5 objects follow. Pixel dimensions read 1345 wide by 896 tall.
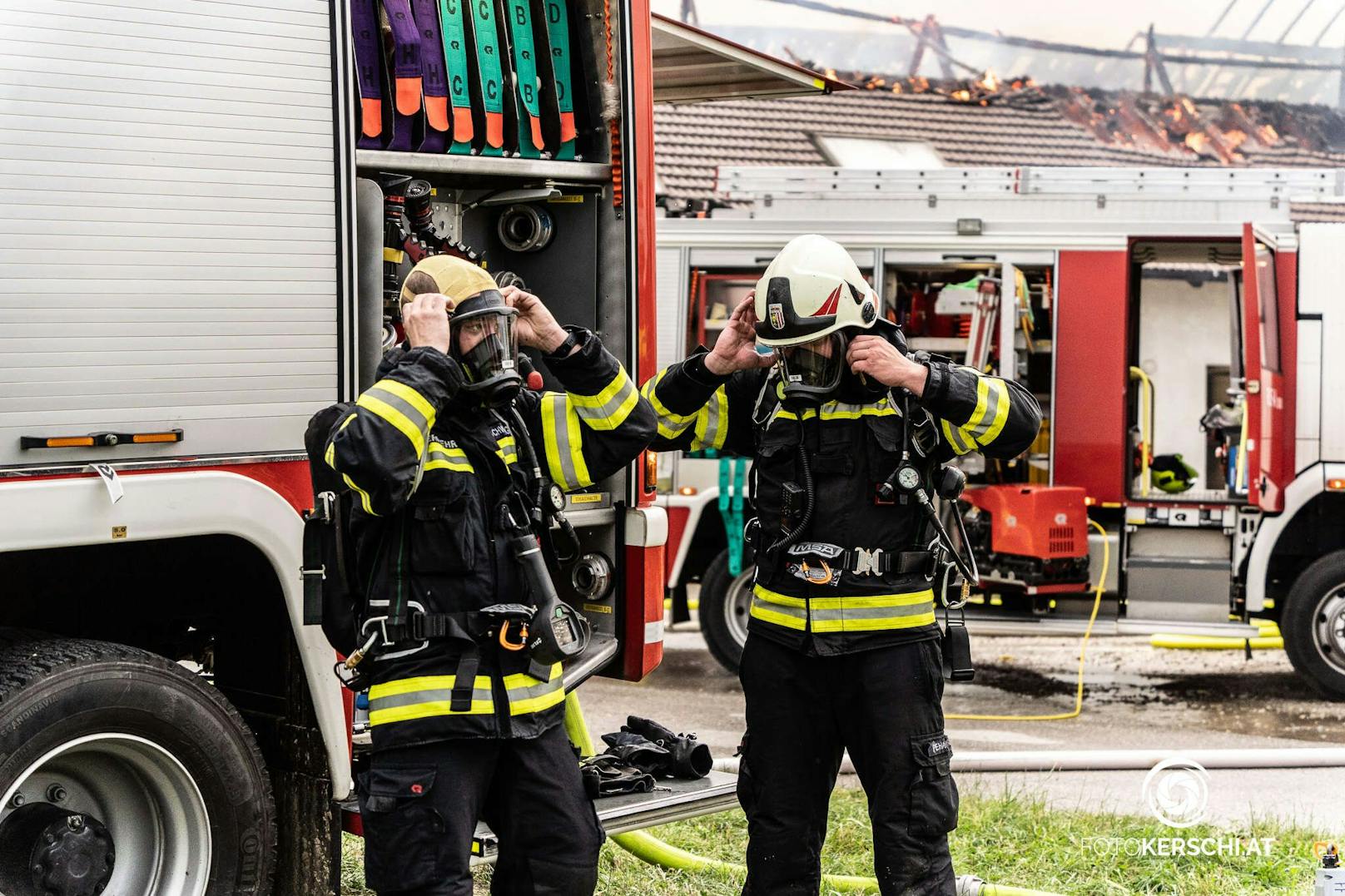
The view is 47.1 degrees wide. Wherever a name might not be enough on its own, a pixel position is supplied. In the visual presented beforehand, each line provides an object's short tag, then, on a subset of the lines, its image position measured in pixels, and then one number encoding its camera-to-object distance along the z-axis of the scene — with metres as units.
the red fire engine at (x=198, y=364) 3.17
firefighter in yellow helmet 3.13
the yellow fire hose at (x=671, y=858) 4.36
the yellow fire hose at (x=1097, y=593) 7.90
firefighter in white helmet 3.69
